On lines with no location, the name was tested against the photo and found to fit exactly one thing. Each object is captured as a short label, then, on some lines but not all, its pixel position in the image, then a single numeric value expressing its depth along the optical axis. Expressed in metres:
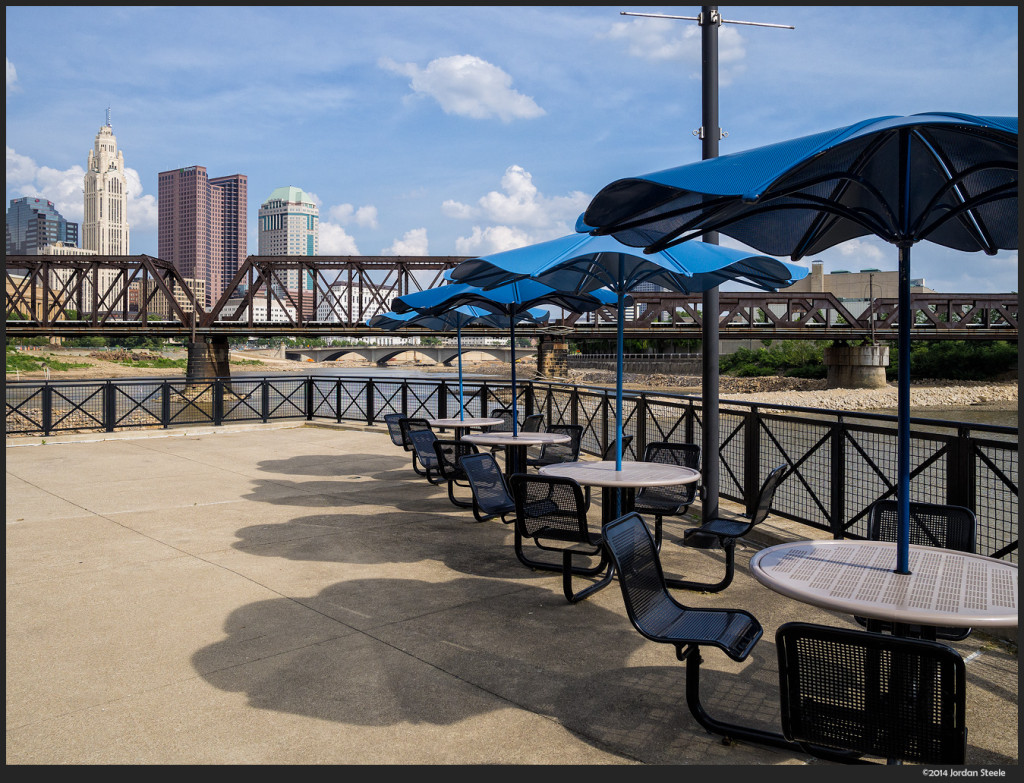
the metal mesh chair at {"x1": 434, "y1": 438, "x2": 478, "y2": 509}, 8.41
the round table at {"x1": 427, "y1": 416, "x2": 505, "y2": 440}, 10.24
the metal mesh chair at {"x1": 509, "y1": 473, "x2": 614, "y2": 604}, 5.33
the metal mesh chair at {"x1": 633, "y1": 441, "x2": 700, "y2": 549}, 6.44
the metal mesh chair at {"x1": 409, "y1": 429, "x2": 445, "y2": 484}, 9.23
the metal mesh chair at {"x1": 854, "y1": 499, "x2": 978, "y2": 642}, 4.18
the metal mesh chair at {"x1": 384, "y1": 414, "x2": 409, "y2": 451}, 11.05
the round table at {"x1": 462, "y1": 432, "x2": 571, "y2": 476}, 7.98
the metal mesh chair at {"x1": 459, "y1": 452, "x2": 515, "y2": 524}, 6.76
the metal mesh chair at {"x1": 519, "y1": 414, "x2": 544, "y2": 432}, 10.43
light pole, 6.95
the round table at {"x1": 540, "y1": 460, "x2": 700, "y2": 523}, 5.65
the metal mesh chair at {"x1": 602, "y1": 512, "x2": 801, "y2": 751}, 3.35
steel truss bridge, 56.19
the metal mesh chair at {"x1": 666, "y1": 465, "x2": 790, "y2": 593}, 5.46
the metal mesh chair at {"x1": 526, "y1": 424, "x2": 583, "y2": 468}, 9.30
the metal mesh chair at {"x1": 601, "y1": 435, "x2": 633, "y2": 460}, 8.29
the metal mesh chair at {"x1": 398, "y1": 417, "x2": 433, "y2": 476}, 9.90
